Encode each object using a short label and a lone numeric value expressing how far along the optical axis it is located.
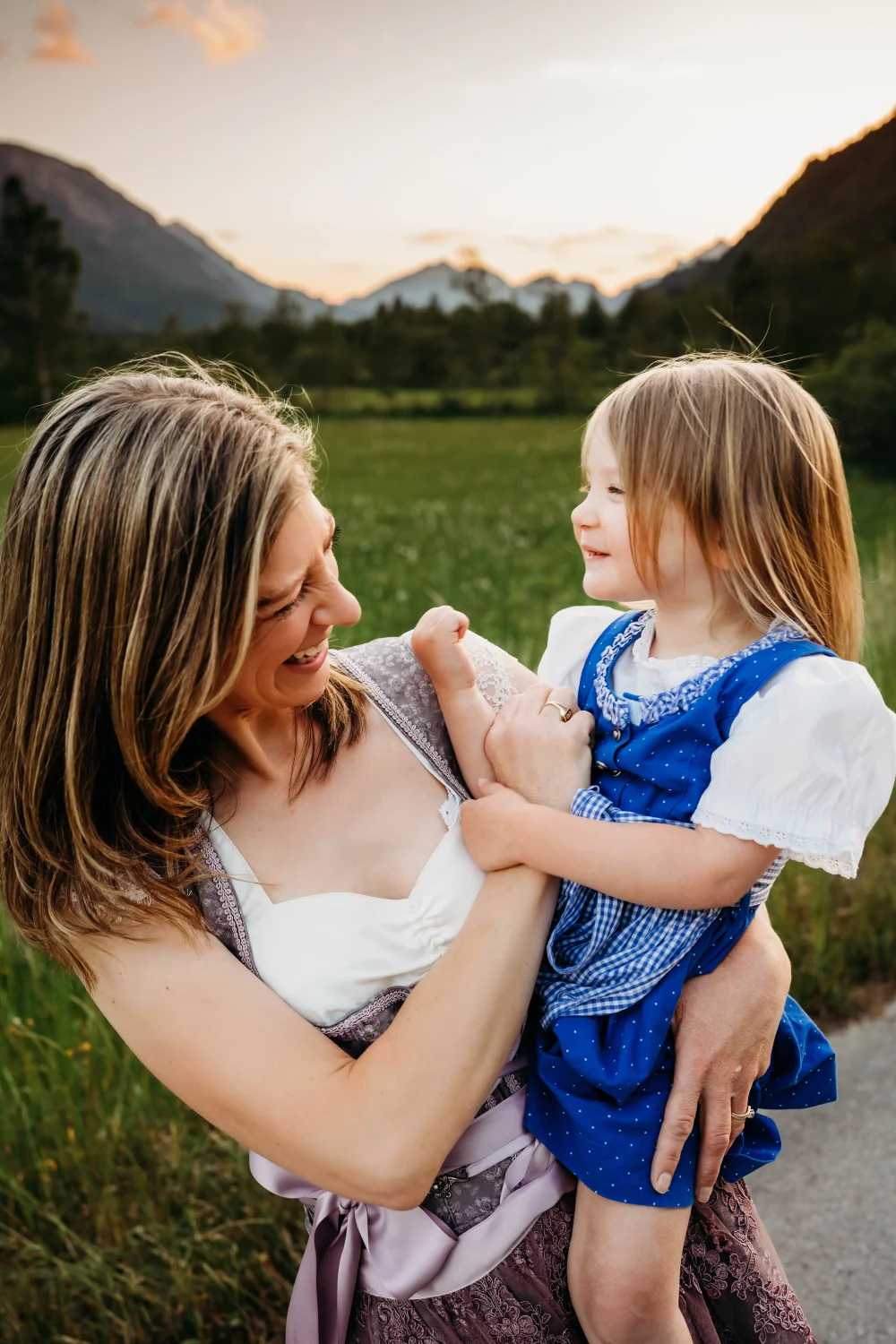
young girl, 1.32
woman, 1.25
